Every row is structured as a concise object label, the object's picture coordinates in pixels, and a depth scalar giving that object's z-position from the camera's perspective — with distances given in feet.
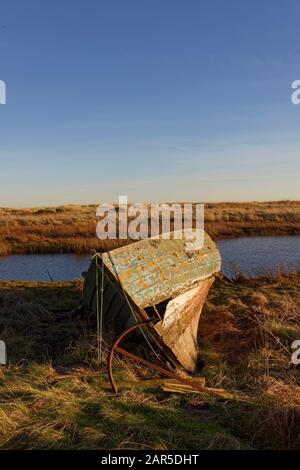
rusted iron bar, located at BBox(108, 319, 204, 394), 14.53
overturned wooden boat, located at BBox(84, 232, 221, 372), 18.85
